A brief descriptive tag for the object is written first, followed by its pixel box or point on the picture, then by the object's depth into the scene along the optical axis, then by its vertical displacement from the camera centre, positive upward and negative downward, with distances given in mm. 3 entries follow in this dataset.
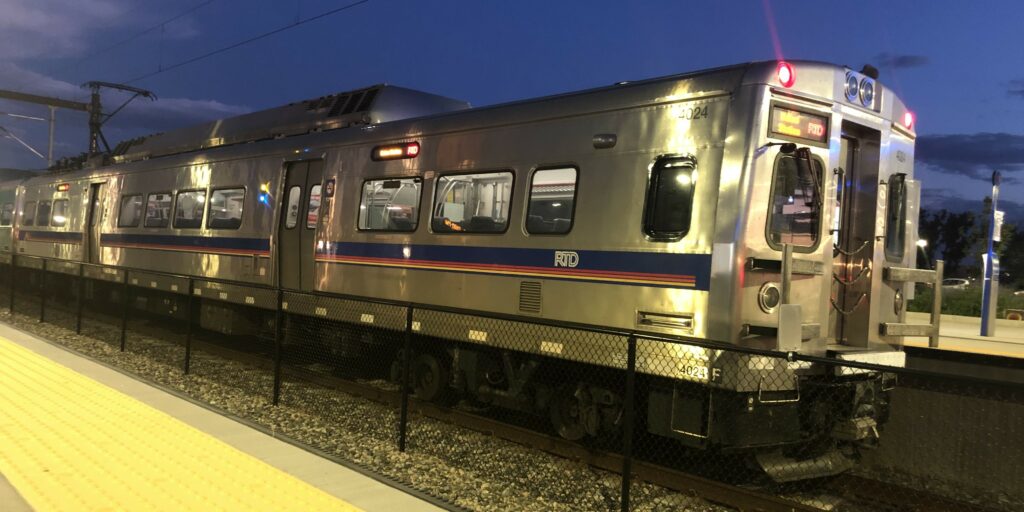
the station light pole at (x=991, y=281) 15305 +388
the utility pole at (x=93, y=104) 27000 +5147
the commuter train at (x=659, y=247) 5746 +225
